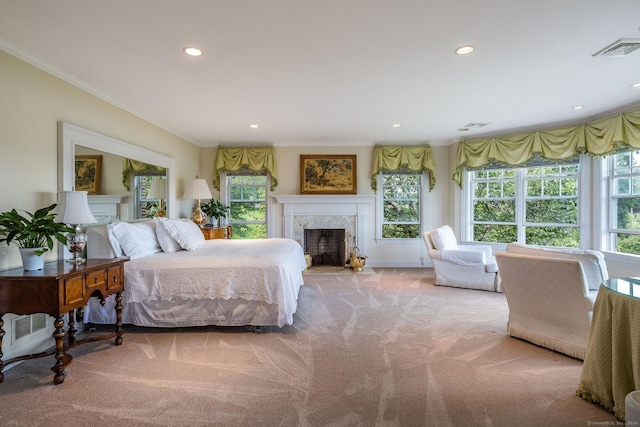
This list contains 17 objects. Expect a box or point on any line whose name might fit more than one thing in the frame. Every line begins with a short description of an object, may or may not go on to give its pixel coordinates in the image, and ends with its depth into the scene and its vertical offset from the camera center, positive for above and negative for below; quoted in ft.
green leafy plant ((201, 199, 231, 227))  18.95 +0.15
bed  9.60 -2.35
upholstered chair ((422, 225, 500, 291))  14.83 -2.53
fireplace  19.92 -0.23
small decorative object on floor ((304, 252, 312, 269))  19.48 -2.95
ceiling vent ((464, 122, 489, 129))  15.92 +4.44
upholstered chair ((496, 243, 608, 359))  7.81 -2.15
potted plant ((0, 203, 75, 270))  7.09 -0.49
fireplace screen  20.99 -2.31
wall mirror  9.45 +2.28
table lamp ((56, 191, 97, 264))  8.18 -0.07
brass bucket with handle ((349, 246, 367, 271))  18.95 -3.05
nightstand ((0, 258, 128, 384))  6.81 -1.82
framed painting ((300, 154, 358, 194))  20.11 +2.41
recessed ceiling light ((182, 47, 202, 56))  8.14 +4.22
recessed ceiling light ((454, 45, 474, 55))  8.11 +4.25
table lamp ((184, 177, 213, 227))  16.99 +1.05
